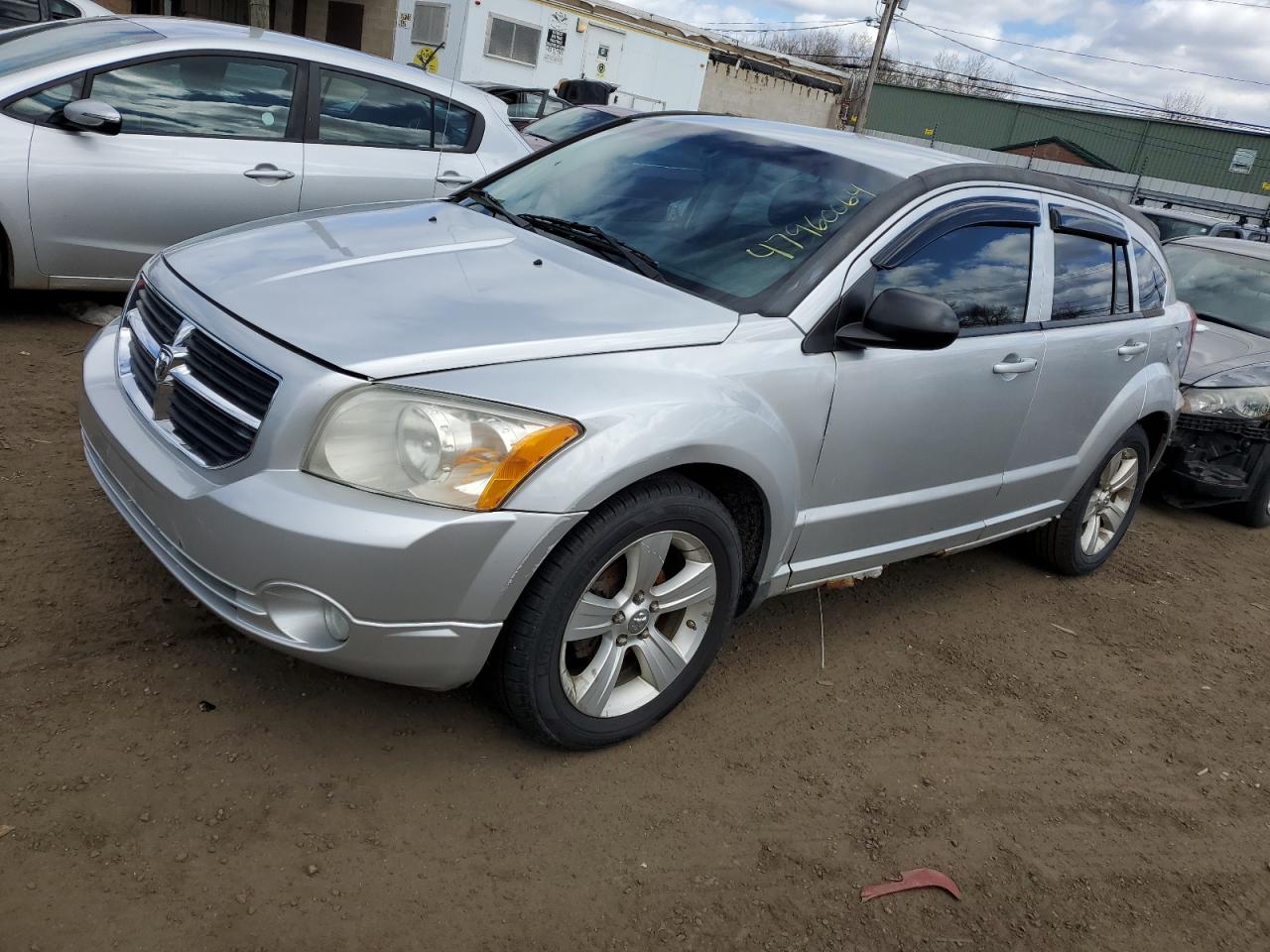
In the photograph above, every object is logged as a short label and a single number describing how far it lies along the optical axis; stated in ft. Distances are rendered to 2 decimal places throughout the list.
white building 73.46
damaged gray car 19.85
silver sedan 16.11
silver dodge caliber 7.69
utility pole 107.04
